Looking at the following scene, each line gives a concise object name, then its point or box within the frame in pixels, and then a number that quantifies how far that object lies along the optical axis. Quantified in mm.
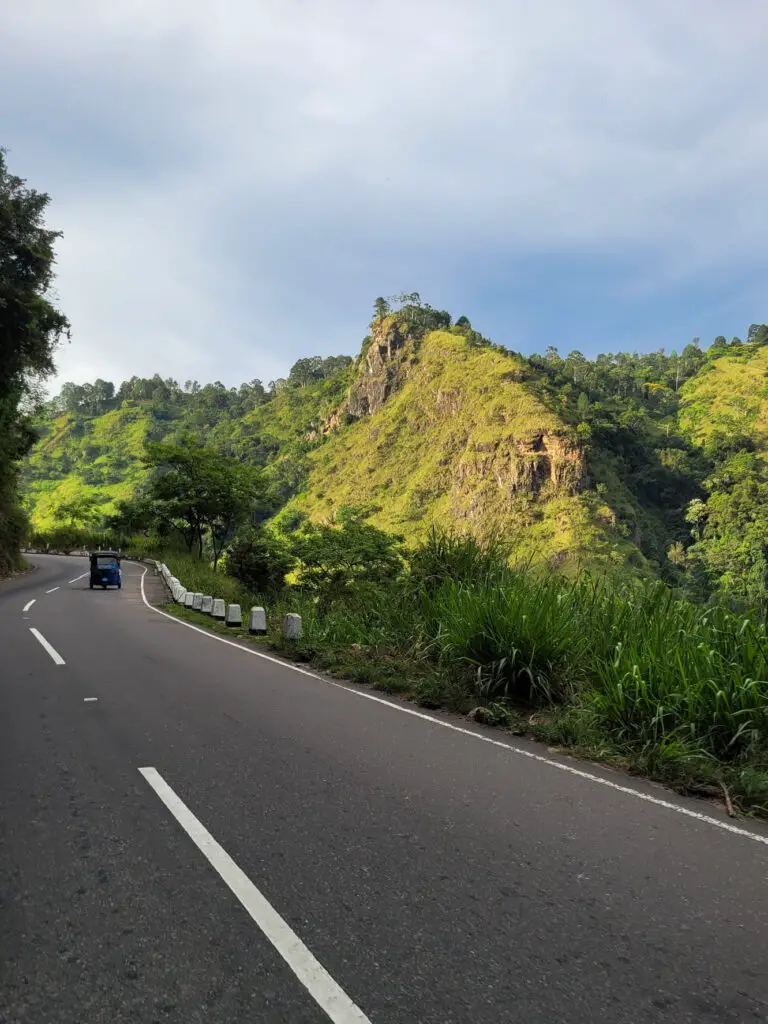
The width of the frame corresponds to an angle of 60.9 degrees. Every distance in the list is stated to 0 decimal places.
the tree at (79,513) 85500
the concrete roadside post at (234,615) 16516
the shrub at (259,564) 26953
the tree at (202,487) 40062
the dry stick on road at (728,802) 4707
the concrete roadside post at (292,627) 12523
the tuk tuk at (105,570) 30456
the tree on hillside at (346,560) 18531
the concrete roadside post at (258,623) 14789
